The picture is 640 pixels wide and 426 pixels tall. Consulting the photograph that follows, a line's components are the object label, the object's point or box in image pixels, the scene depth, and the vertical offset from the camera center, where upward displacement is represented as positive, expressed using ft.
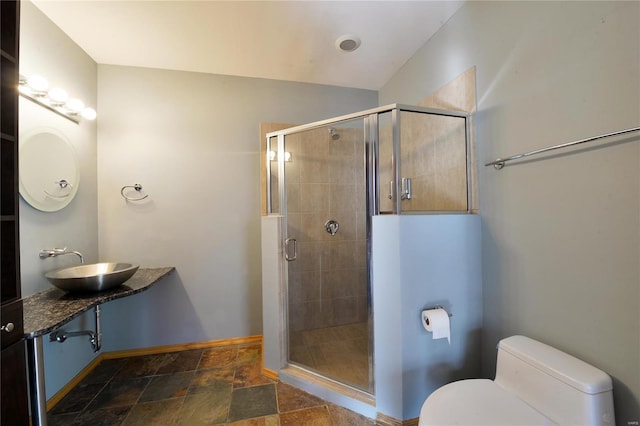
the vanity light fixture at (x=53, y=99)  4.57 +2.56
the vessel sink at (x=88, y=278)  4.58 -1.25
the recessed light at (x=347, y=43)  5.87 +4.36
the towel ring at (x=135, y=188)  6.83 +0.78
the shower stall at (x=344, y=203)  4.90 +0.26
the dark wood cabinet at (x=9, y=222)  2.69 -0.04
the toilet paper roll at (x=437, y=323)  4.22 -1.98
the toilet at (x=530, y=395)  2.82 -2.45
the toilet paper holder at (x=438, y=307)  4.50 -1.82
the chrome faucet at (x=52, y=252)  4.95 -0.73
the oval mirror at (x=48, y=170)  4.61 +1.02
